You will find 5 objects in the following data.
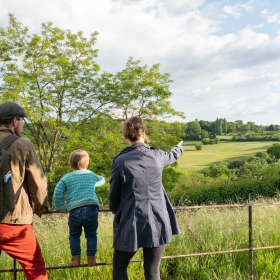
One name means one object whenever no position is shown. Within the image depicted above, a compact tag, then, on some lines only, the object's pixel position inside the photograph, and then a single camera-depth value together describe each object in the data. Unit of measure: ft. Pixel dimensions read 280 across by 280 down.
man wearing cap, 6.02
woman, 5.81
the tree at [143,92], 57.88
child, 7.27
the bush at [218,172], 197.86
